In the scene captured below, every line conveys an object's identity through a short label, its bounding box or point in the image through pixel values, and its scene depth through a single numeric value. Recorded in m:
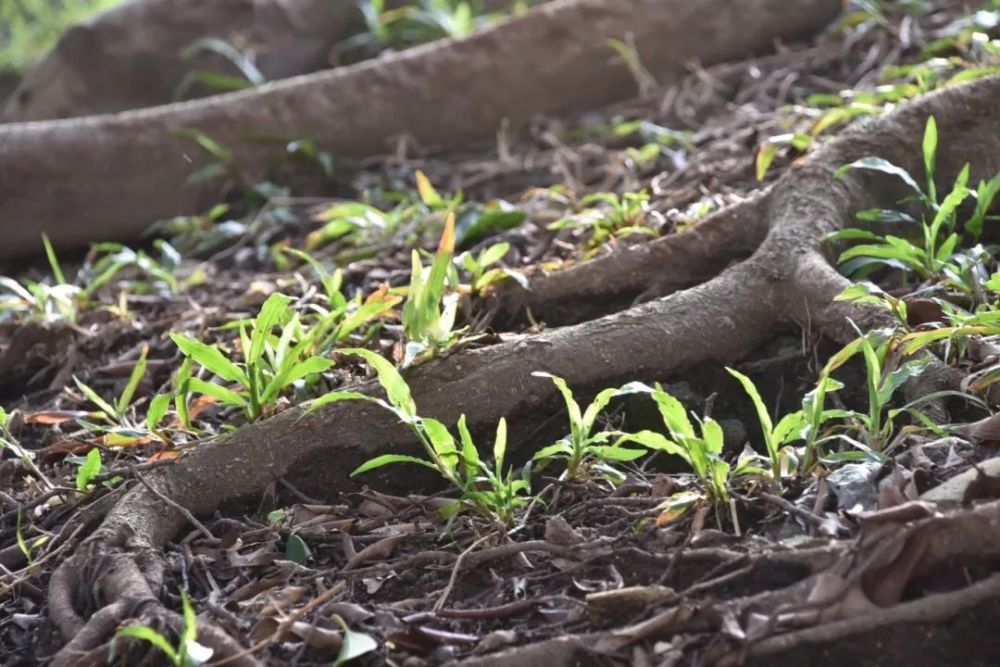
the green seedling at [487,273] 5.62
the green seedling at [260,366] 4.68
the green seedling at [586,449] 4.18
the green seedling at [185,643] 3.40
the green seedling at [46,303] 6.77
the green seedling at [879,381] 4.00
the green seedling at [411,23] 11.06
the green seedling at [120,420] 4.84
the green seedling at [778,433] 3.93
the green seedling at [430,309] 4.88
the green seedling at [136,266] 7.24
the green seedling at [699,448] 3.82
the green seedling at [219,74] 11.28
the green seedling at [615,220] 6.12
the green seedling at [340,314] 5.20
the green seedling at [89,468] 4.59
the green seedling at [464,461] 4.13
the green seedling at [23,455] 4.82
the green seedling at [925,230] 4.93
